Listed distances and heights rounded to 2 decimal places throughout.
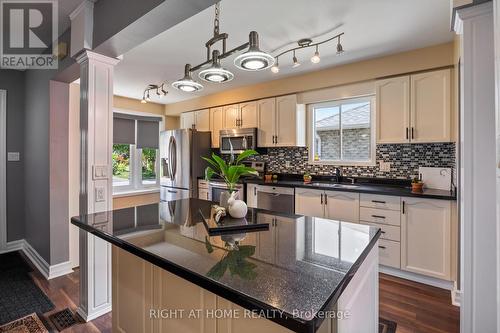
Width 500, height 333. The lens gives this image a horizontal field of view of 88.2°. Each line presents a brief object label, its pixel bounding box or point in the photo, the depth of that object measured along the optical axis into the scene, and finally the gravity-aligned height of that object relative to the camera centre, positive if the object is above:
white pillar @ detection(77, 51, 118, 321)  2.04 -0.01
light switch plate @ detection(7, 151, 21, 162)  3.42 +0.12
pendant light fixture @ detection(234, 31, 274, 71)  1.31 +0.56
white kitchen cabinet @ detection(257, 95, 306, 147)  3.70 +0.64
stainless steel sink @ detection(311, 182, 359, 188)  3.10 -0.25
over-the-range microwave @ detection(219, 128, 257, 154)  4.11 +0.44
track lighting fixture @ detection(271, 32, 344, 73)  2.44 +1.23
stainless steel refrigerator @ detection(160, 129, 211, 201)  4.49 +0.08
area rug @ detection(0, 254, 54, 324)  2.11 -1.19
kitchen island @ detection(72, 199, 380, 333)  0.75 -0.36
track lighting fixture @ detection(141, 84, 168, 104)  3.88 +1.27
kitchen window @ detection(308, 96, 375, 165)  3.38 +0.47
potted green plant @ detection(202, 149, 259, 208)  1.47 -0.03
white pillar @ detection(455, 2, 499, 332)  1.37 -0.03
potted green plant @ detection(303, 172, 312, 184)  3.65 -0.18
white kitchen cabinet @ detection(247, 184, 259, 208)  3.76 -0.43
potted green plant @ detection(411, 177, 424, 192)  2.69 -0.22
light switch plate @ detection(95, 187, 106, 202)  2.09 -0.23
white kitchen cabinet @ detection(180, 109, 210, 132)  4.82 +0.88
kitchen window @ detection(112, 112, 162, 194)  4.89 +0.26
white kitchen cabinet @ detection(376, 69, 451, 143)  2.63 +0.62
